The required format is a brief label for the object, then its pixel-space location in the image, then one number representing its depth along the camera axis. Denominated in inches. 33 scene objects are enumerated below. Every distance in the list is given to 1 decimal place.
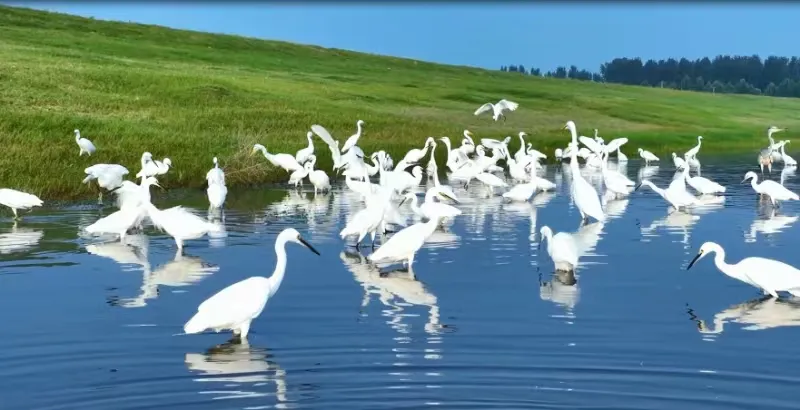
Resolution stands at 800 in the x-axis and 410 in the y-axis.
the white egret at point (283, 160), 1123.3
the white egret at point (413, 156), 1249.8
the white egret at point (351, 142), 1012.5
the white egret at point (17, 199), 790.5
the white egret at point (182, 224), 648.4
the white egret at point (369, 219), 660.7
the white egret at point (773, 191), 926.4
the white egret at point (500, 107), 1398.1
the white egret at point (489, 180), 1061.5
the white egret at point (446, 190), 841.5
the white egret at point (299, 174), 1098.1
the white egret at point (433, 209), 655.8
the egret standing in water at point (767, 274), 494.6
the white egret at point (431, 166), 1157.8
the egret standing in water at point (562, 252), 558.9
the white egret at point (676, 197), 893.2
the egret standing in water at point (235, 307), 413.7
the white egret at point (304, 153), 1162.6
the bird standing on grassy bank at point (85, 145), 1091.9
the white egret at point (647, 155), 1640.0
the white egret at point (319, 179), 1061.1
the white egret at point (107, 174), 904.3
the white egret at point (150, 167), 932.6
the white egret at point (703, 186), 1011.3
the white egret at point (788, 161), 1570.5
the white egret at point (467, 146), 1333.2
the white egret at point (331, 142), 713.0
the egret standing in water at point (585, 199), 787.4
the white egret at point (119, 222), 695.7
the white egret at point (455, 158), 1259.8
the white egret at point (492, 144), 1393.9
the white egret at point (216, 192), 872.3
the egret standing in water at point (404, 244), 583.8
